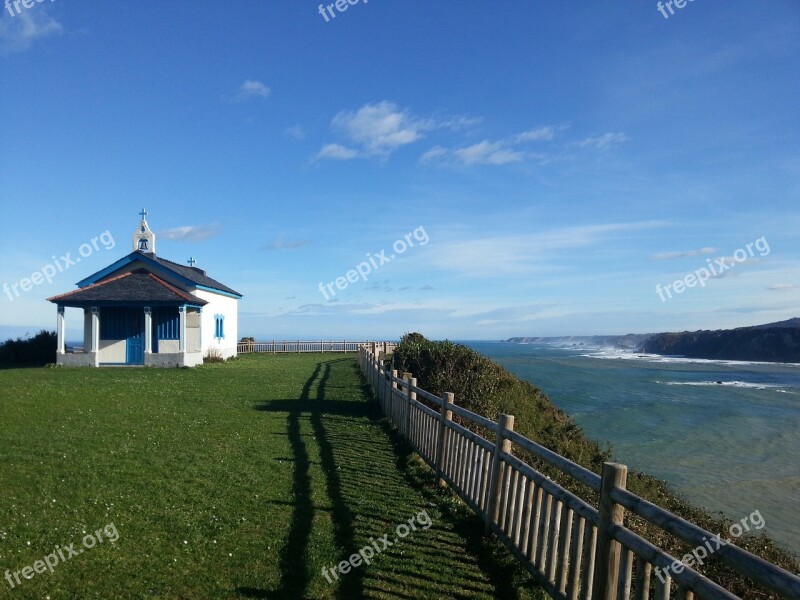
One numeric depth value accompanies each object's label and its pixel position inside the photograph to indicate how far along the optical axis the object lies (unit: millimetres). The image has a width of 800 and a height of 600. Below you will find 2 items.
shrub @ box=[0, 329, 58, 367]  28031
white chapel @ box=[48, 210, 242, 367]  24453
